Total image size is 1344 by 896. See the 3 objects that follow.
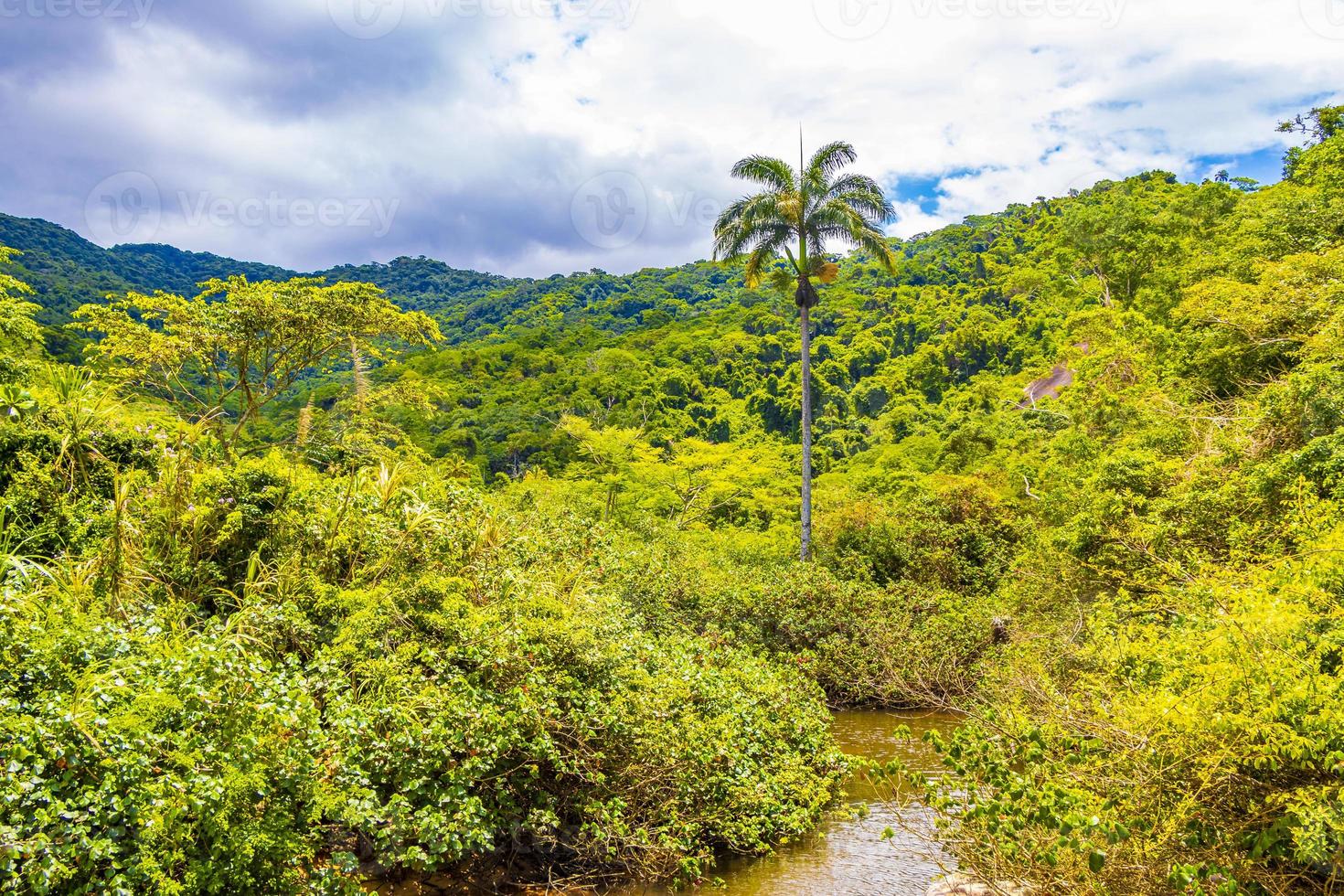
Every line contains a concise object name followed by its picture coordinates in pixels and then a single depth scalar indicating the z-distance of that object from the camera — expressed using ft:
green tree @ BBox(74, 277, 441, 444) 44.91
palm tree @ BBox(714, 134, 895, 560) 63.72
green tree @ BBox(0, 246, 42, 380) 45.93
